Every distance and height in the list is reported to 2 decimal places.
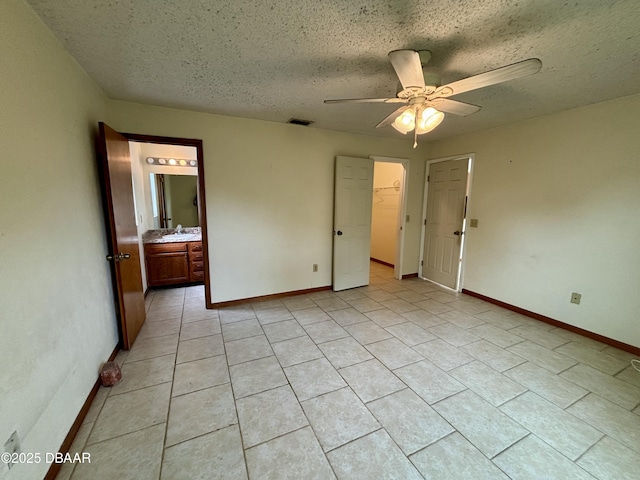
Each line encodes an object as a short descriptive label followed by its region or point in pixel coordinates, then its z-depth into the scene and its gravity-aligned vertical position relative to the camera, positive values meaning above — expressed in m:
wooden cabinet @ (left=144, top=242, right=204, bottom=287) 3.72 -0.87
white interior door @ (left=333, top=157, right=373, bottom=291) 3.66 -0.22
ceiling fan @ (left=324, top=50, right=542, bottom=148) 1.33 +0.75
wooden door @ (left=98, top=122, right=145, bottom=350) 2.05 -0.23
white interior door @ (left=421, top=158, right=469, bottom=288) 3.79 -0.20
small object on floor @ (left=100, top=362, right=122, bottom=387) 1.84 -1.24
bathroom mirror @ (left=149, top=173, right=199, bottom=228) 4.23 +0.09
